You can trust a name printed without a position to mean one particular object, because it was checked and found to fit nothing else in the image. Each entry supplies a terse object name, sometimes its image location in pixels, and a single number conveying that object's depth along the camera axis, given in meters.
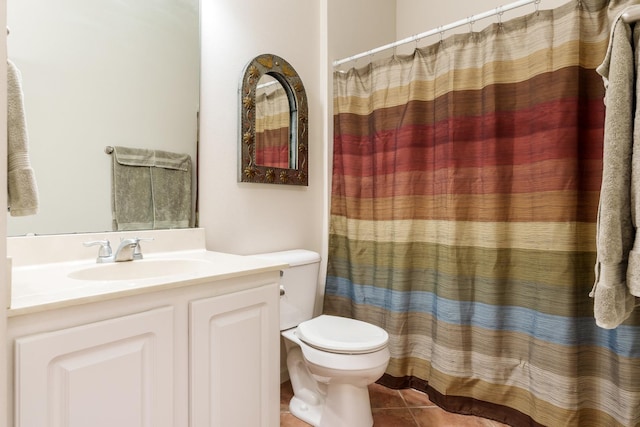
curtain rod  1.55
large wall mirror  1.24
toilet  1.44
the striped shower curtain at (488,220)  1.45
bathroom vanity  0.81
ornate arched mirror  1.78
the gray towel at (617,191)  0.90
